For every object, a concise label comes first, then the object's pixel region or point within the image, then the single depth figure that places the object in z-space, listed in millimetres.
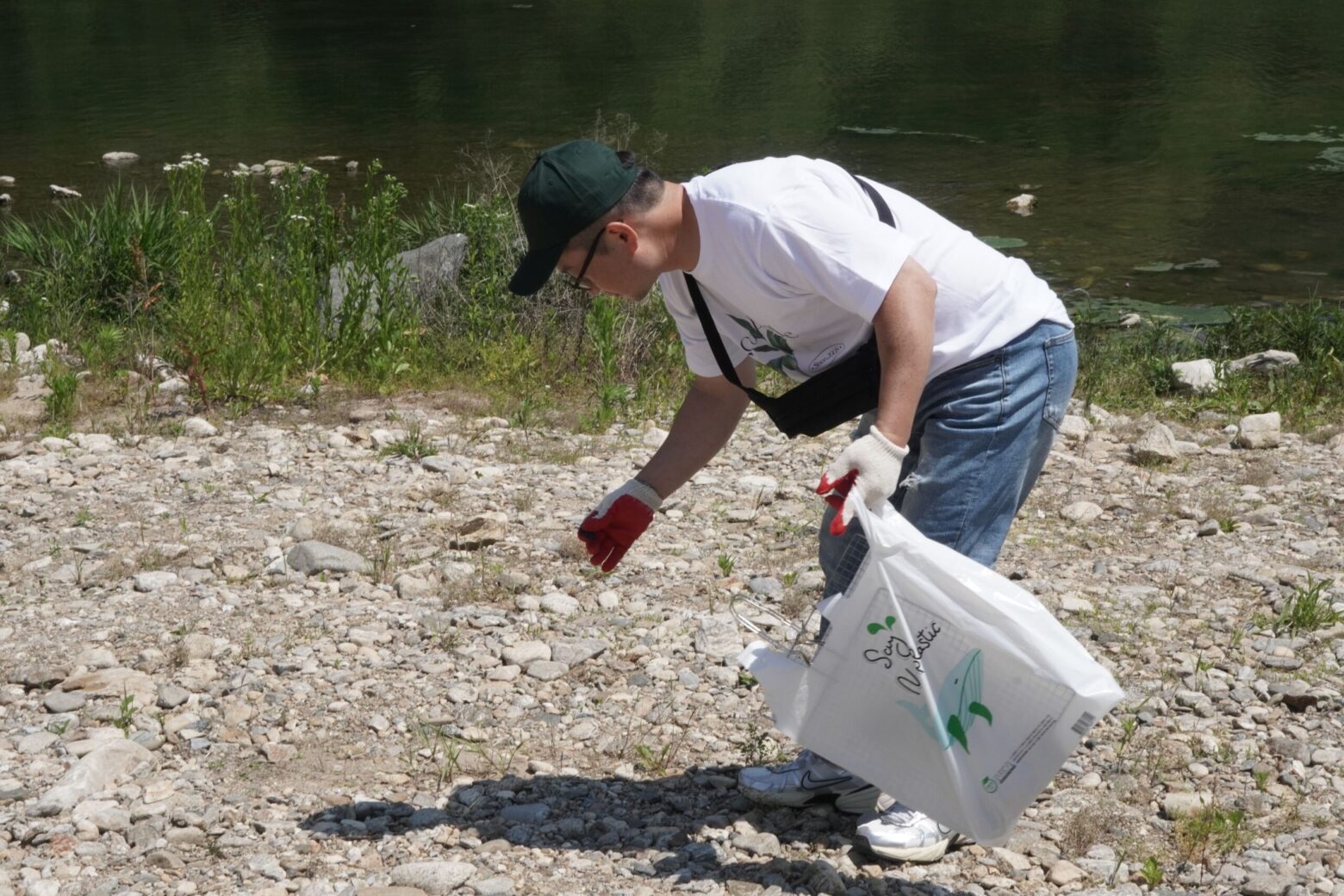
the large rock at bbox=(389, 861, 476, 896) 6469
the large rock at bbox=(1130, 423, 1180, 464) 12719
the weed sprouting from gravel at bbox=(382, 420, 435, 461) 12473
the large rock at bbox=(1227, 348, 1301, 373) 17000
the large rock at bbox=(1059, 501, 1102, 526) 11336
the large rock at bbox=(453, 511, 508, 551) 10500
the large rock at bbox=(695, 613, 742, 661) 8883
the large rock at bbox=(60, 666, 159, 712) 8148
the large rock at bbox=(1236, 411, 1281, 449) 13328
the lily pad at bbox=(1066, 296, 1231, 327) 21281
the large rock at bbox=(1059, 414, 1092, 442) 13367
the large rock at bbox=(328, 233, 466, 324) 17156
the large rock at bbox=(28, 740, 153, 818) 7008
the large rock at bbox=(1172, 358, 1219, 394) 15672
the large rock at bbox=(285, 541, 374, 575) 9945
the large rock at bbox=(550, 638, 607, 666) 8773
